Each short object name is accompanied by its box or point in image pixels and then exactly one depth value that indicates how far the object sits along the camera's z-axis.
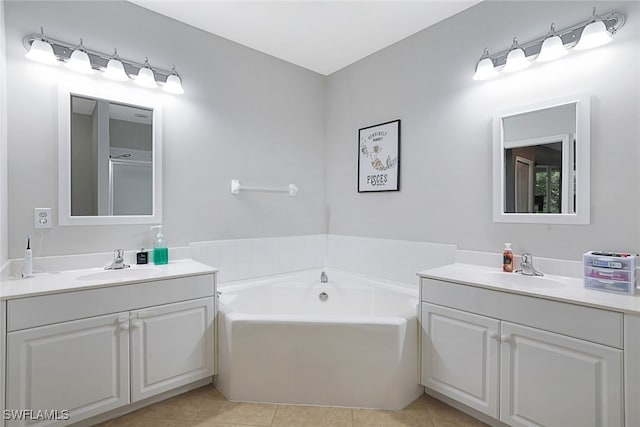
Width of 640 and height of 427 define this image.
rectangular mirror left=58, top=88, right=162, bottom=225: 1.92
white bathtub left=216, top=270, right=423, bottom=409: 1.85
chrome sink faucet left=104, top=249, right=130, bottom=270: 2.00
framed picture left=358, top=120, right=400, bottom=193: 2.64
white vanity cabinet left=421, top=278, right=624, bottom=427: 1.32
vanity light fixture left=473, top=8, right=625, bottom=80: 1.60
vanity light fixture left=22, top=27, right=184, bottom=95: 1.78
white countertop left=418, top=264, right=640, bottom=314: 1.34
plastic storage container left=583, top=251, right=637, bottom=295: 1.45
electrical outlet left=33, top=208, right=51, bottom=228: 1.82
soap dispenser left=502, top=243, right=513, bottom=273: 1.93
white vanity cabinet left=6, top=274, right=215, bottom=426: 1.46
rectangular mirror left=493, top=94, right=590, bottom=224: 1.73
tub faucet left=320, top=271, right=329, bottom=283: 2.85
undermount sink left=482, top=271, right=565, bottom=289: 1.71
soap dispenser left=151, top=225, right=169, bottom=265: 2.15
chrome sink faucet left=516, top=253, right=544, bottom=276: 1.84
